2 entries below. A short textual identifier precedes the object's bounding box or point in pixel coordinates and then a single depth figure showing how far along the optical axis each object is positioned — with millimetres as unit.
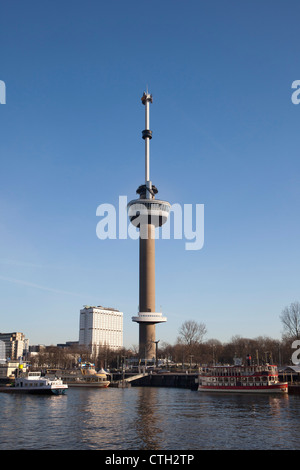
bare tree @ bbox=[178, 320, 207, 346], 173375
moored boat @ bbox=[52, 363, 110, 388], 119125
